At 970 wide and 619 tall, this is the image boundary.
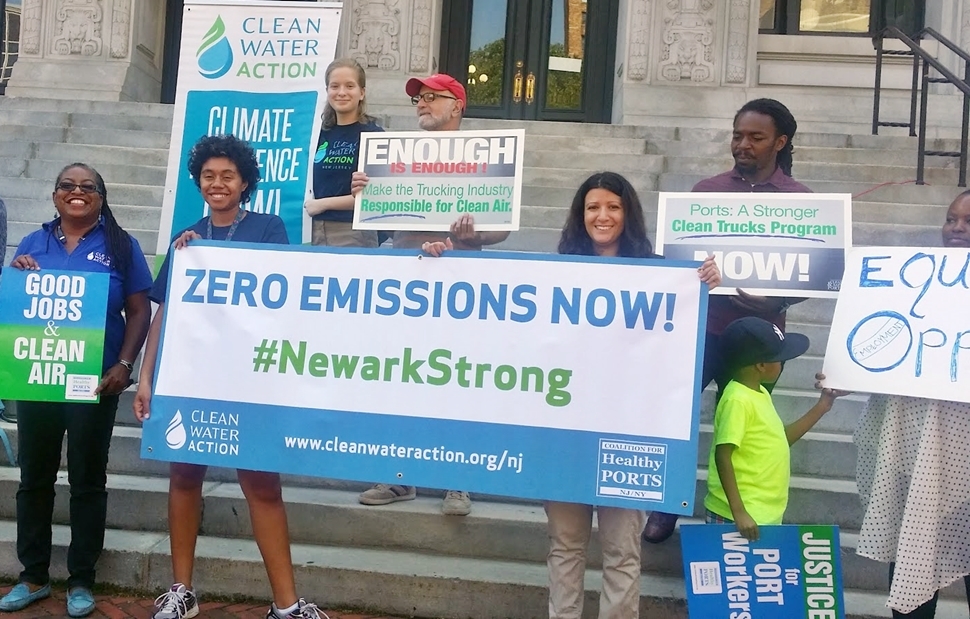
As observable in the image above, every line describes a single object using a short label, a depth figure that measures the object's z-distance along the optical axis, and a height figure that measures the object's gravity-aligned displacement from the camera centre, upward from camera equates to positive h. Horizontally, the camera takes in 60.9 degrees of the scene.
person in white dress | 2.84 -0.53
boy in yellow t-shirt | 2.91 -0.36
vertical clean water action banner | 4.49 +1.17
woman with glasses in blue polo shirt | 3.39 -0.55
